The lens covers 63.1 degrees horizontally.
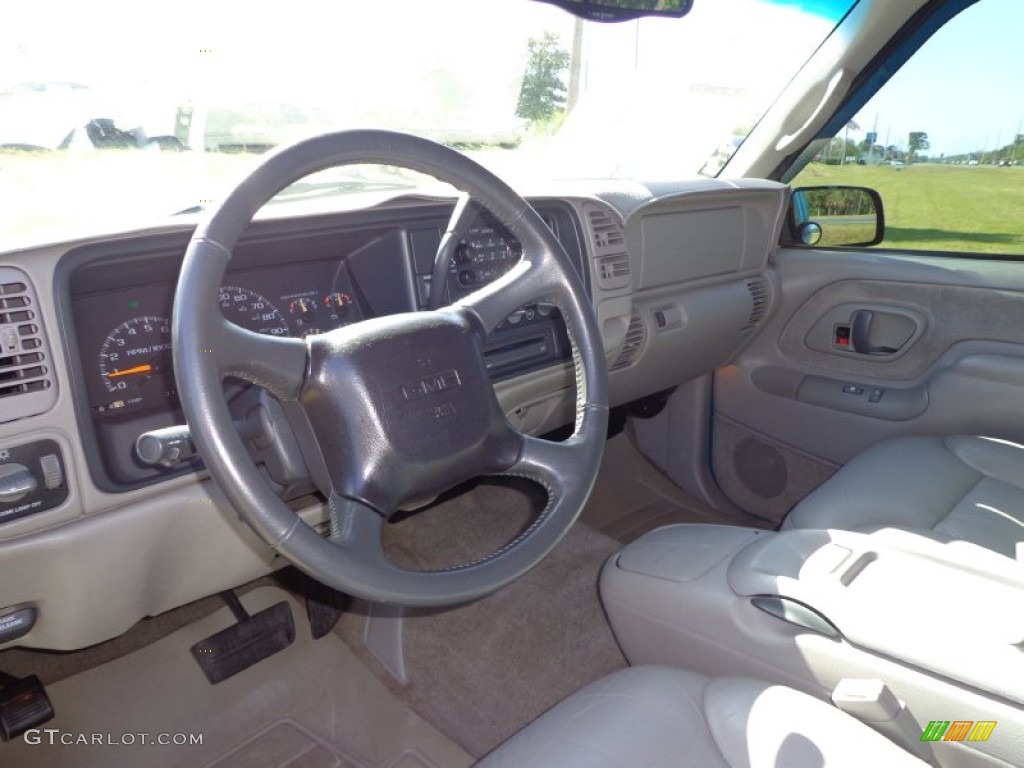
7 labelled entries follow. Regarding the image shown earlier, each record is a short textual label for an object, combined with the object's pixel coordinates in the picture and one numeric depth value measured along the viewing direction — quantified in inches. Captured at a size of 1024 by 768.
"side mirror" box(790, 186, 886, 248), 110.3
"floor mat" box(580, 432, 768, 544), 112.7
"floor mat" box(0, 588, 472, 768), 75.7
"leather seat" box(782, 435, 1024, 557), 67.7
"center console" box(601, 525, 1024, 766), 46.8
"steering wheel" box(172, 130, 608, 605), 38.9
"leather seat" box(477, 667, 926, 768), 44.2
